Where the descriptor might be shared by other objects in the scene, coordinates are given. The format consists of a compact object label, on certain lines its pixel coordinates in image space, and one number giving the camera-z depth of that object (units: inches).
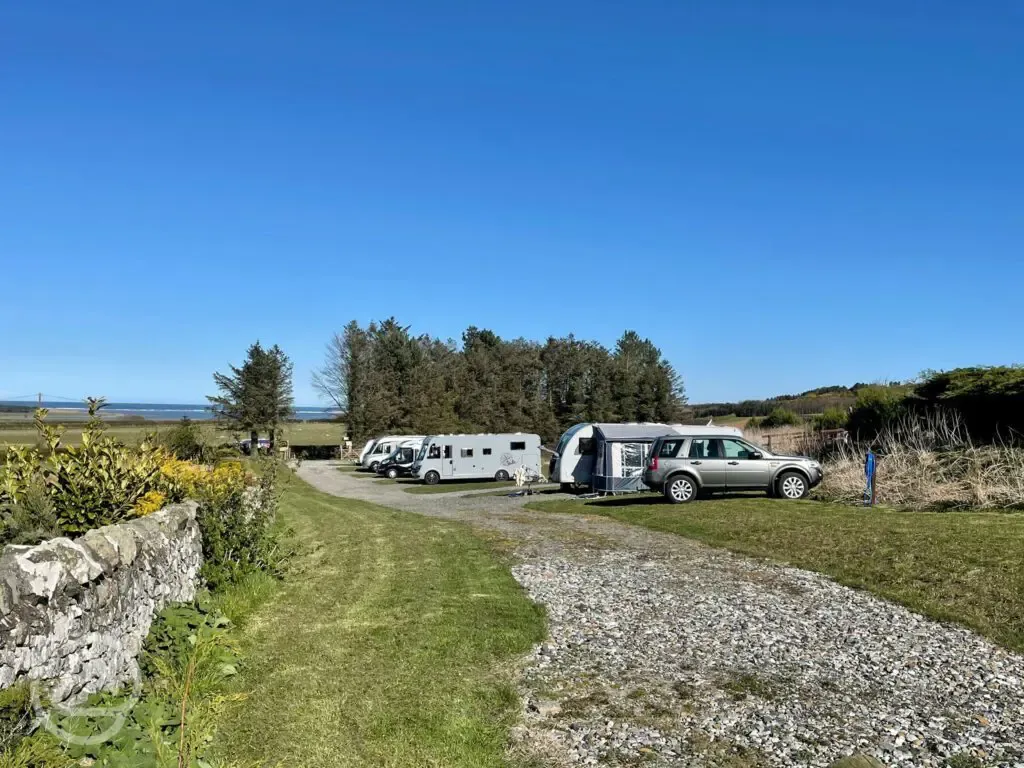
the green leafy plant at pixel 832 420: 1111.3
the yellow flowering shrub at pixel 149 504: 251.9
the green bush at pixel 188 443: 557.0
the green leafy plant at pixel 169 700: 92.1
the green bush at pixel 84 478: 225.5
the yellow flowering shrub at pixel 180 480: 296.7
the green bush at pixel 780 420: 1396.4
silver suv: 729.0
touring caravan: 887.7
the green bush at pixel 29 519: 196.9
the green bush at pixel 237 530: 297.9
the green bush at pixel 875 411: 894.4
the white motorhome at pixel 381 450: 1662.2
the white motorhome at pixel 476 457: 1291.8
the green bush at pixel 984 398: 742.5
